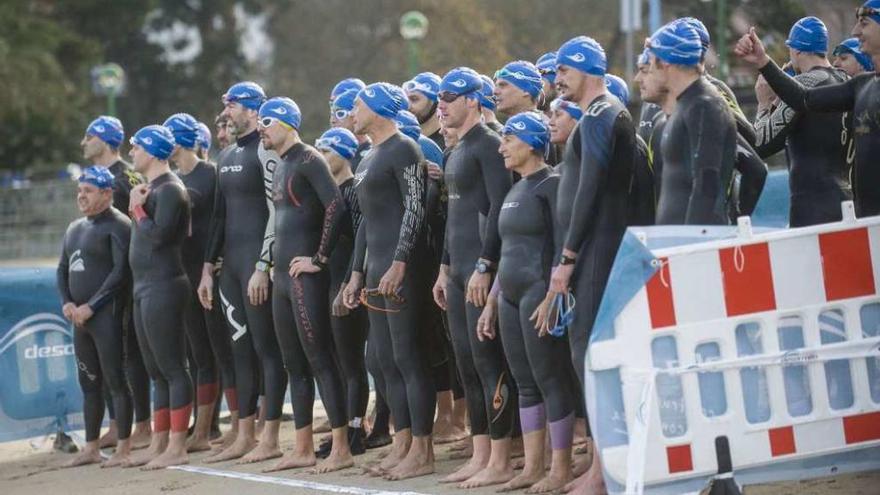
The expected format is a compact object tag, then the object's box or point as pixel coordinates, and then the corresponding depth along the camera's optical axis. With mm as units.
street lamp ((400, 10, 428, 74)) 29234
